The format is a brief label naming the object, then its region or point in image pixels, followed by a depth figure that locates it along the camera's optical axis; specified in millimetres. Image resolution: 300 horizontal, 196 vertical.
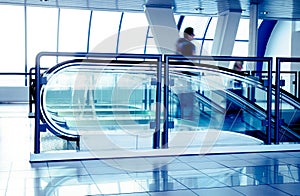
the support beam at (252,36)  12641
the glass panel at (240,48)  18797
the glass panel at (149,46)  16028
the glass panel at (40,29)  15172
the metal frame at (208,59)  4945
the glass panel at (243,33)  18672
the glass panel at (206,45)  18672
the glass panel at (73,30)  15779
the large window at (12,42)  14898
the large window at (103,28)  16172
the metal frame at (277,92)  5261
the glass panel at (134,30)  16344
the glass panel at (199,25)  17641
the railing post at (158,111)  4934
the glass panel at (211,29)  18172
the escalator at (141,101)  5043
